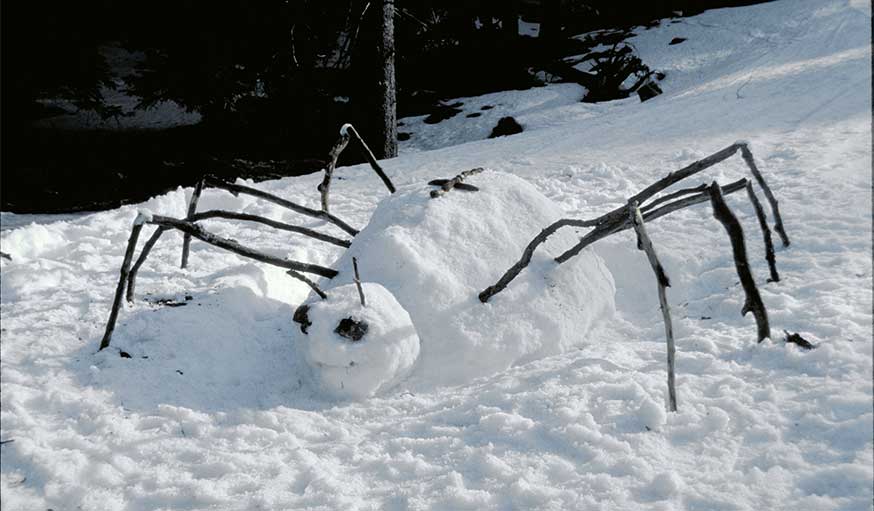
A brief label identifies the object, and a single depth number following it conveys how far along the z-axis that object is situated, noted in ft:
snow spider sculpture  7.22
